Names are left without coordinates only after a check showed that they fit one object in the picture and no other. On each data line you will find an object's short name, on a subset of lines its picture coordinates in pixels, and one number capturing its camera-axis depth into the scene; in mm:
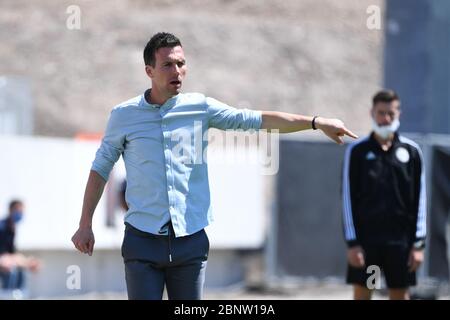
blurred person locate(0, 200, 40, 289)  27141
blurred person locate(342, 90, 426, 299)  18172
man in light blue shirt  12289
